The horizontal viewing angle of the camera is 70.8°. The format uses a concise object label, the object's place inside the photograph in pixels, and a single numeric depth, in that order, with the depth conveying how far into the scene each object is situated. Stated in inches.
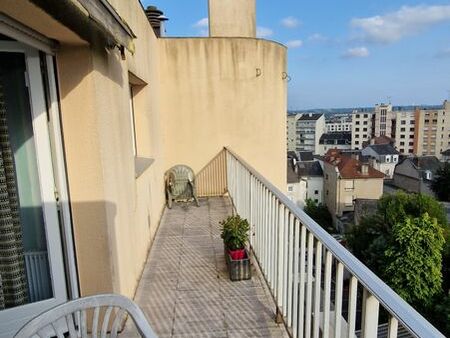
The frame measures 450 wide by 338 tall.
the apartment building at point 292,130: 3186.5
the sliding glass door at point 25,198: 69.2
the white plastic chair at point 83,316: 45.0
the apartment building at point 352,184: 1192.2
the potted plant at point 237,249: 113.0
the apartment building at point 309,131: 2928.2
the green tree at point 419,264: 483.2
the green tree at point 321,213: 1288.1
